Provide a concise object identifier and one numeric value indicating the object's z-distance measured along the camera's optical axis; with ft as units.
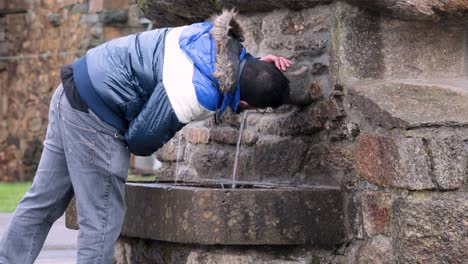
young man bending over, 29.37
